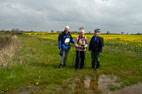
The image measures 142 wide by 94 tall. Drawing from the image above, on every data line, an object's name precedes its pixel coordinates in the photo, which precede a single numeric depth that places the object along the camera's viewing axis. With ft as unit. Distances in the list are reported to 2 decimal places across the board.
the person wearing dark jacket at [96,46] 24.15
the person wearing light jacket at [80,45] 23.61
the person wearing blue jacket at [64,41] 24.11
